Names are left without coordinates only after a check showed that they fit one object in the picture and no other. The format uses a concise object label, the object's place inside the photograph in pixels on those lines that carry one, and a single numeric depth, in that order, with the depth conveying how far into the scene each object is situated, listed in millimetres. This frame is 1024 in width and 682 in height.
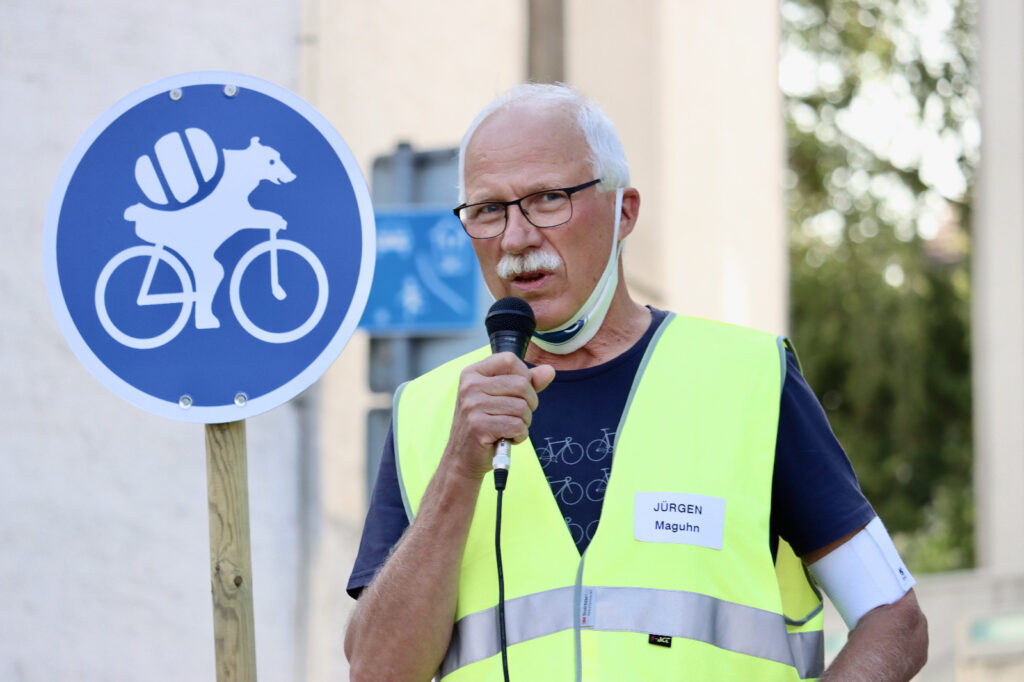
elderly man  4742
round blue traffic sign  5164
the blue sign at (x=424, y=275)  9539
